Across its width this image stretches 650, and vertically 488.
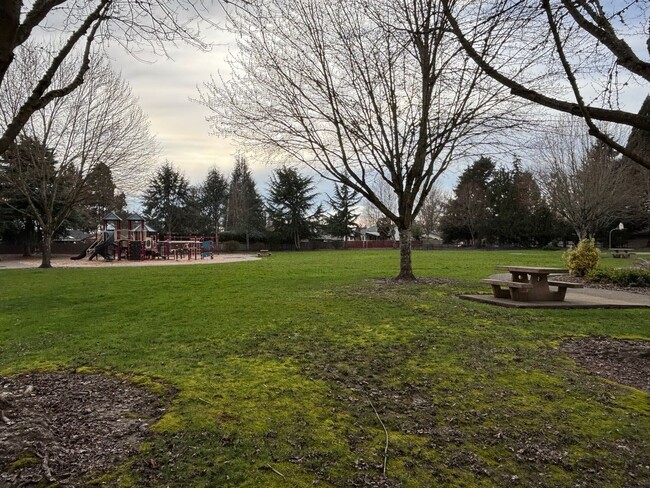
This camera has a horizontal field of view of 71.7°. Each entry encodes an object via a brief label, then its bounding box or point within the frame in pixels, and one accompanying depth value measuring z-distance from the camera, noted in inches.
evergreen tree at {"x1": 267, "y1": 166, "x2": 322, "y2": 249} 1900.8
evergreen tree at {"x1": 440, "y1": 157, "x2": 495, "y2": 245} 2084.8
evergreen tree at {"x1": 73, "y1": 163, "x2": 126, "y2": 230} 885.2
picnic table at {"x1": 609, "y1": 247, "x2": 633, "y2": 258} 1073.3
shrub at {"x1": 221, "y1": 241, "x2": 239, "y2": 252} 1755.7
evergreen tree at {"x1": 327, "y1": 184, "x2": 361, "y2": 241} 2128.4
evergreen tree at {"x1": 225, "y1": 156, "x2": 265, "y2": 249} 1924.2
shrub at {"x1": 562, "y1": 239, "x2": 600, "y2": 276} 568.4
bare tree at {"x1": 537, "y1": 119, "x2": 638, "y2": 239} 1182.9
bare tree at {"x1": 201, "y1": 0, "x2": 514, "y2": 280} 469.7
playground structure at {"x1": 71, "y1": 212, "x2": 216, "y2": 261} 1116.5
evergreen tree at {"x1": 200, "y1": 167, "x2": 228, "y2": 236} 2127.2
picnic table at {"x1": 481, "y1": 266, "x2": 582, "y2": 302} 354.0
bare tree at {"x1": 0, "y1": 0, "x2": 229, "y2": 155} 93.7
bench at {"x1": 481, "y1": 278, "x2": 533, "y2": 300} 347.7
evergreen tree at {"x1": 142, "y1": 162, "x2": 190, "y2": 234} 1891.0
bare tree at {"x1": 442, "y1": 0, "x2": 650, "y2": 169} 122.5
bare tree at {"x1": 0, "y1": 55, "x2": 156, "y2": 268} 808.3
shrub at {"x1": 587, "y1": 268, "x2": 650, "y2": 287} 483.2
